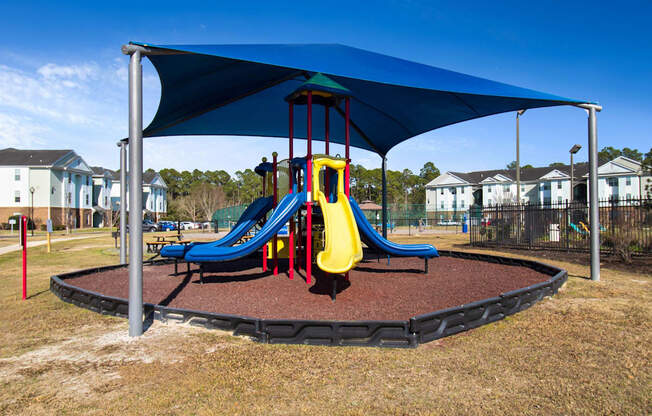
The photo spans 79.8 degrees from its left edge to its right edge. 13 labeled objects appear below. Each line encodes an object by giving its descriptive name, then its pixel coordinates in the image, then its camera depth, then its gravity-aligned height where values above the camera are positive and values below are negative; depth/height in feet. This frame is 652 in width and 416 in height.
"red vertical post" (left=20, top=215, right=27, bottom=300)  25.62 -1.78
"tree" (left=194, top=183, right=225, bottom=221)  204.44 +7.00
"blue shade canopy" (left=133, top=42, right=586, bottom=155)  24.32 +9.93
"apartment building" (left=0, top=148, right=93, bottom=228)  165.48 +12.37
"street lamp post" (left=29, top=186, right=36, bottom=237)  155.25 -0.01
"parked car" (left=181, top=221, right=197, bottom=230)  181.01 -6.46
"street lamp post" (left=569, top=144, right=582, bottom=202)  71.51 +11.15
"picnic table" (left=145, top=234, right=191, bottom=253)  59.54 -5.87
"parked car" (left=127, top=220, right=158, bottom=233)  152.81 -5.90
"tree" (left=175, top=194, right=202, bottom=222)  209.05 +2.65
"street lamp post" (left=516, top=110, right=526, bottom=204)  78.59 +13.45
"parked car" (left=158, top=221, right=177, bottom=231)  161.37 -5.84
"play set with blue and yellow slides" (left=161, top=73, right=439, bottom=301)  24.34 -0.41
